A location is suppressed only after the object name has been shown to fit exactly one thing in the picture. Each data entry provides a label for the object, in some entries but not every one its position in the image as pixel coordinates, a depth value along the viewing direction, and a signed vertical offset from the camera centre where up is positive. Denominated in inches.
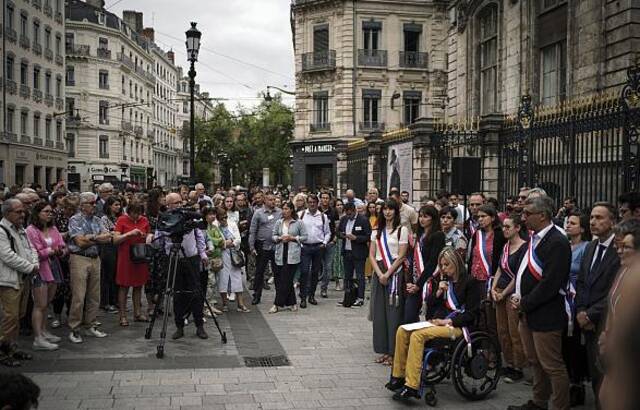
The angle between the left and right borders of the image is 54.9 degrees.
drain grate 292.0 -79.0
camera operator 337.7 -48.4
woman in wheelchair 236.1 -49.8
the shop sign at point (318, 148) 1520.7 +123.3
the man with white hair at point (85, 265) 330.3 -37.3
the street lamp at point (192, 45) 653.9 +161.3
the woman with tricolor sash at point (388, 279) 292.0 -38.8
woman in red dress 362.0 -33.0
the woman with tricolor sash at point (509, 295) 262.1 -42.2
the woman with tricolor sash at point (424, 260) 282.4 -28.3
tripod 302.7 -49.4
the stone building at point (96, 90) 2386.8 +426.4
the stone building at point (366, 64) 1481.3 +326.5
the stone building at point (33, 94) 1505.9 +273.7
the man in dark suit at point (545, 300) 217.3 -36.1
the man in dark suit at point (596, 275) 213.2 -26.9
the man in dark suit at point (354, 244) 454.6 -35.2
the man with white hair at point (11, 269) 275.3 -33.0
